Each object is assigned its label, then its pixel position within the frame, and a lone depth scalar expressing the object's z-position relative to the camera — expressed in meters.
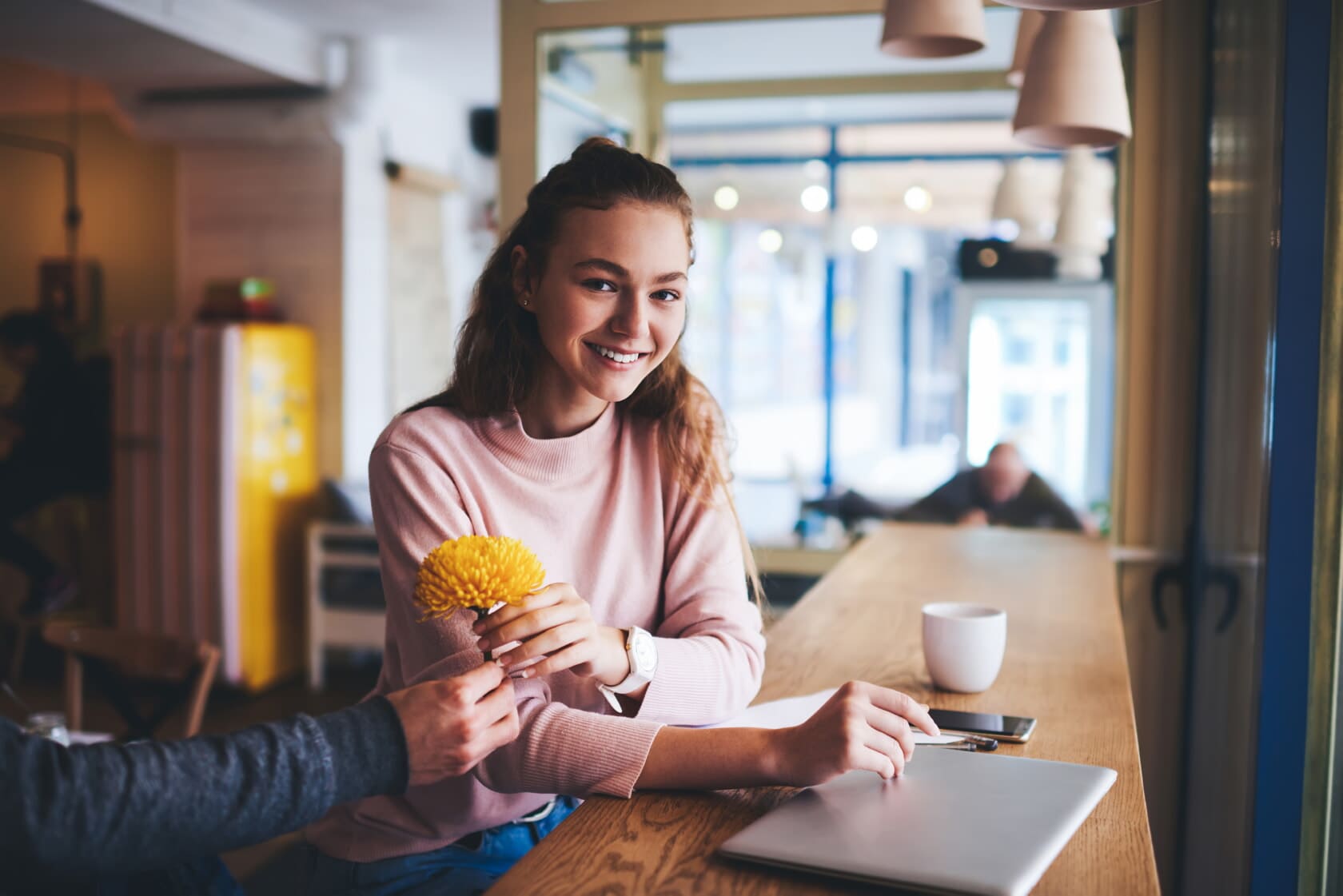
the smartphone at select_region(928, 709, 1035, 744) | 1.21
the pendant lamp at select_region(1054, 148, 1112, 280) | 3.73
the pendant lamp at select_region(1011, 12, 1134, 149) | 1.83
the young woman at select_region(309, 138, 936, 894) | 1.07
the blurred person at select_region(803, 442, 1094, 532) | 3.29
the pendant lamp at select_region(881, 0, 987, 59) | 1.78
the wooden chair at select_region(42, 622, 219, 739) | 2.32
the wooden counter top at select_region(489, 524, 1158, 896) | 0.88
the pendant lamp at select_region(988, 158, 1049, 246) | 4.24
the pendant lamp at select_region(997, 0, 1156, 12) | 1.29
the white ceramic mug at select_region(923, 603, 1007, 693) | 1.37
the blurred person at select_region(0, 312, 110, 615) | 5.22
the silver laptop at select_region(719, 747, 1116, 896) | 0.84
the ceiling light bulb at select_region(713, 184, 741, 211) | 6.96
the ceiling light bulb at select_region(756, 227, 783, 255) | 7.57
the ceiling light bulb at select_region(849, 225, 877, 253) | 6.65
